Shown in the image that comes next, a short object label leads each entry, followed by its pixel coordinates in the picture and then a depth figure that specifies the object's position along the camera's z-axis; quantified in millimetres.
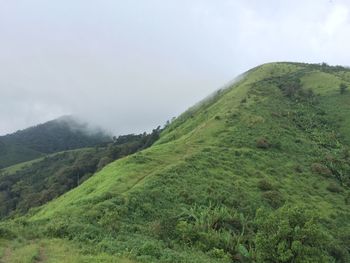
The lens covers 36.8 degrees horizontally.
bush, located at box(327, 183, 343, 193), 70250
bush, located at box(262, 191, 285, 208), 57281
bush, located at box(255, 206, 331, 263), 36500
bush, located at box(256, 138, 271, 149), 81938
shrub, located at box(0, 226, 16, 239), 33875
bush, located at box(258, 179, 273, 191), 61219
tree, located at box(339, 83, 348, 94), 122838
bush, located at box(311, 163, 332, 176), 76500
